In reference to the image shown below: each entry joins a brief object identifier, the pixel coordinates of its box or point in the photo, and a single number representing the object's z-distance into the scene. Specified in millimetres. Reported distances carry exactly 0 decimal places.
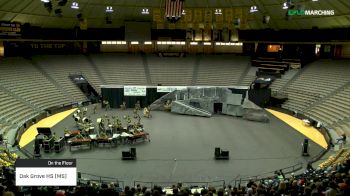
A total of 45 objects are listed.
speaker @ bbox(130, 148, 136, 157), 21267
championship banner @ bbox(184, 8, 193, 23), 35469
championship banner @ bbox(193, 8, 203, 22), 35653
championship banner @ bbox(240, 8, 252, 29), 34688
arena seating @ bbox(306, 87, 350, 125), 28391
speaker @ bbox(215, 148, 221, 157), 21344
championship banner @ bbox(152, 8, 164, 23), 35725
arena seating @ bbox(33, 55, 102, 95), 39562
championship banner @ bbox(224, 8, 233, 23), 35356
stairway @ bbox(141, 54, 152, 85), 43284
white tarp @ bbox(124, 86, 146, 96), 36969
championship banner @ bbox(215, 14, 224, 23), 35250
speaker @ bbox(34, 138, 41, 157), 21406
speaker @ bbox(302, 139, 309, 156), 21969
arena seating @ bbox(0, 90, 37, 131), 27297
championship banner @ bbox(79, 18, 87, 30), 37625
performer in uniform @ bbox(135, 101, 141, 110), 34044
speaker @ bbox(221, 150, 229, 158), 21344
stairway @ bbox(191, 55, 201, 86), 43281
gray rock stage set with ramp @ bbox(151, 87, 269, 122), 33281
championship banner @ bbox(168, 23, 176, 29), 37594
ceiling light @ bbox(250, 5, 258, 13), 35056
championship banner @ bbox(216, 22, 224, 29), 36650
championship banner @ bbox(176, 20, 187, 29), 40659
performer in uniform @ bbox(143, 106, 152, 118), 32500
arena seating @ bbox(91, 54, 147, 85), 42969
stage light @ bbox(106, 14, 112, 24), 40600
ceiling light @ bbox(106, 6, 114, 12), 37156
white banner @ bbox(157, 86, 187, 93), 36500
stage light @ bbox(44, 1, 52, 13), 27333
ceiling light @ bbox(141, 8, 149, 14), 40125
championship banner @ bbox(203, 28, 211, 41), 41694
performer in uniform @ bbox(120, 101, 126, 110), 36375
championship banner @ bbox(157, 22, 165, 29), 36000
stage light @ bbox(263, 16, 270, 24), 35062
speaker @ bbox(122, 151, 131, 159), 21178
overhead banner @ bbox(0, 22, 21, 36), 34709
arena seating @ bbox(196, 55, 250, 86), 43225
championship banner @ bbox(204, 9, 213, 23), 35312
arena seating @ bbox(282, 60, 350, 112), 34562
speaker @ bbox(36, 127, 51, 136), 23688
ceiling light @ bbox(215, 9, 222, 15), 35812
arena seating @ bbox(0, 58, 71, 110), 33188
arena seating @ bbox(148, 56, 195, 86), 43312
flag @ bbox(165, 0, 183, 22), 31109
